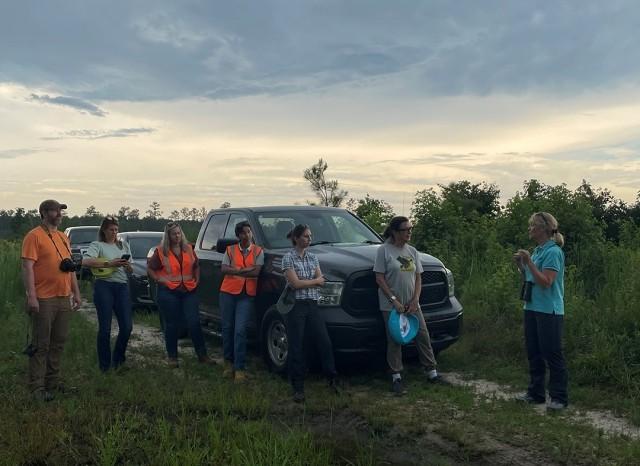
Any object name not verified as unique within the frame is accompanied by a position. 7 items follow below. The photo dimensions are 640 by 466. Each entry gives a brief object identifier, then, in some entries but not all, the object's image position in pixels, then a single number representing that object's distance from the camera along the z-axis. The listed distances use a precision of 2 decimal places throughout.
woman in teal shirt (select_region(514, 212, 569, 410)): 5.87
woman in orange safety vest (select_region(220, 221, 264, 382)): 7.16
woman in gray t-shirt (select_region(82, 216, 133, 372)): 7.21
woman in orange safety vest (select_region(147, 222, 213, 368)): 7.68
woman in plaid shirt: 6.37
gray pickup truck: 6.75
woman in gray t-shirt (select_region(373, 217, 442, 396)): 6.63
